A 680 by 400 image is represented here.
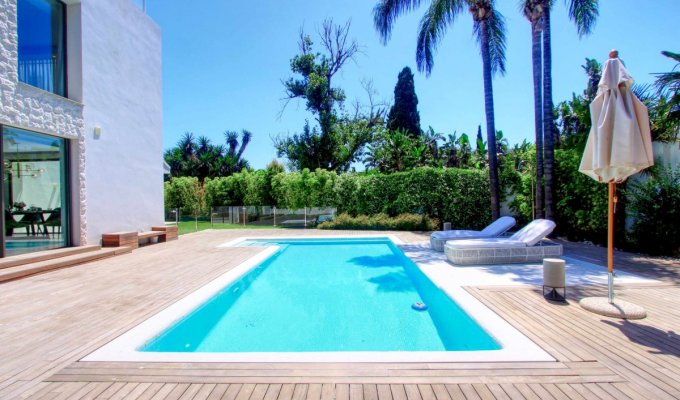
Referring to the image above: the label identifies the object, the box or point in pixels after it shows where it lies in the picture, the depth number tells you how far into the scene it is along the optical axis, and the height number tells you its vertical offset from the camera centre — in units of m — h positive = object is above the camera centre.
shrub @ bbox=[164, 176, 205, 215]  25.66 +0.66
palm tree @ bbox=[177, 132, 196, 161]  42.84 +7.24
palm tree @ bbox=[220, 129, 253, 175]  44.99 +7.88
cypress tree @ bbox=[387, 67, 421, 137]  30.27 +8.25
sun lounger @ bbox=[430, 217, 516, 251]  9.20 -0.91
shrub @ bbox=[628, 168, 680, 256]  8.11 -0.38
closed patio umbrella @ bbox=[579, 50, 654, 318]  3.93 +0.80
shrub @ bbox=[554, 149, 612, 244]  10.00 -0.09
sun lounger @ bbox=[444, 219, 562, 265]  7.37 -1.08
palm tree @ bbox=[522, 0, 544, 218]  10.70 +3.94
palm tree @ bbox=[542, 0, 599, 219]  10.58 +3.98
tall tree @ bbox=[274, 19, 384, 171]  27.34 +7.53
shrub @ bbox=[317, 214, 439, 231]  15.73 -1.00
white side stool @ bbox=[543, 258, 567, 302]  4.68 -1.05
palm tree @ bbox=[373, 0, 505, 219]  12.29 +6.53
